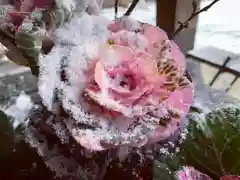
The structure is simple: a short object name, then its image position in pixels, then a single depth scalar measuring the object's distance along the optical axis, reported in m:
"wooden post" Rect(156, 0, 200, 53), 0.71
